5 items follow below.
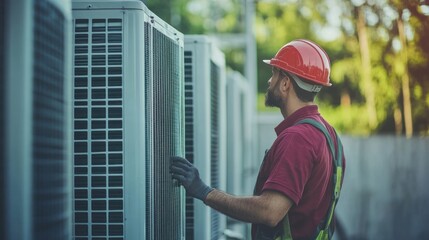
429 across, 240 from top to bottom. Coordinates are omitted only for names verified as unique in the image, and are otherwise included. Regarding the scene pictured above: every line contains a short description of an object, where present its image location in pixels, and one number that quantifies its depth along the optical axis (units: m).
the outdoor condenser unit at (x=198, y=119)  5.50
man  4.13
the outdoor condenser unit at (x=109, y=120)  3.72
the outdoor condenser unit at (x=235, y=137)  8.99
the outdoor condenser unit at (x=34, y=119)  2.40
